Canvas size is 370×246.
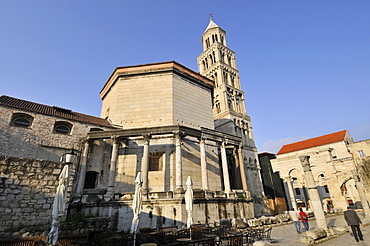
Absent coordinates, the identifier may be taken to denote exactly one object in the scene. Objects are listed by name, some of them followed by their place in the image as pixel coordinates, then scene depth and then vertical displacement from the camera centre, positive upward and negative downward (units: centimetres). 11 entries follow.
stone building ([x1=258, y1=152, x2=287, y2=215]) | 3169 +261
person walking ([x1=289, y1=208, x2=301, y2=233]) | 1146 -115
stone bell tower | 3462 +2103
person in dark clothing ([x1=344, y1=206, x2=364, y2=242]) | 882 -87
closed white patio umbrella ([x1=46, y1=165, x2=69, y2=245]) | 809 +26
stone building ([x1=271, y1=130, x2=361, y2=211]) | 2800 +509
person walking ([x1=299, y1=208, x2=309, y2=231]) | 1142 -88
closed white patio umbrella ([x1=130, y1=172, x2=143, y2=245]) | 959 +22
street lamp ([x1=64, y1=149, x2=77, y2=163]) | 914 +231
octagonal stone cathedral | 1405 +462
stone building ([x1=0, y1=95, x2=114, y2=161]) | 1446 +615
